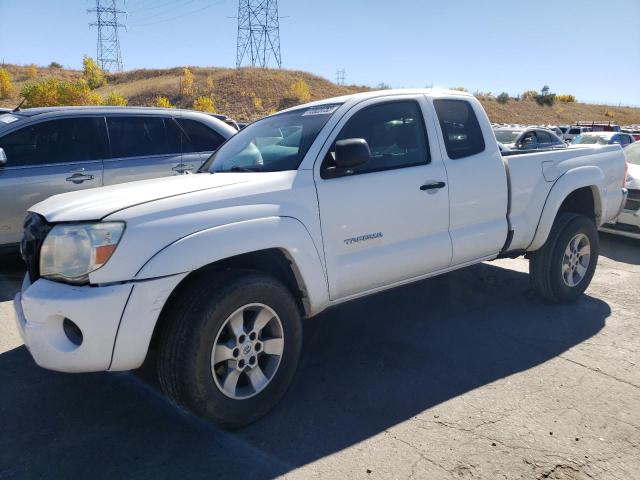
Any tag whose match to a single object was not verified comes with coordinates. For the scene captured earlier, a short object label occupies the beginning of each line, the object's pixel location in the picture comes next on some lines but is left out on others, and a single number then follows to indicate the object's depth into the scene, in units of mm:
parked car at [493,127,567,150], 13180
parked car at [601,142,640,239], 7418
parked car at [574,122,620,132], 26534
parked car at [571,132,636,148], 14578
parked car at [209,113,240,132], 7402
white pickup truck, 2639
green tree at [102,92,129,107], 36112
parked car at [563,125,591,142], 26728
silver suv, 5613
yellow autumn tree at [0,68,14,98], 41125
